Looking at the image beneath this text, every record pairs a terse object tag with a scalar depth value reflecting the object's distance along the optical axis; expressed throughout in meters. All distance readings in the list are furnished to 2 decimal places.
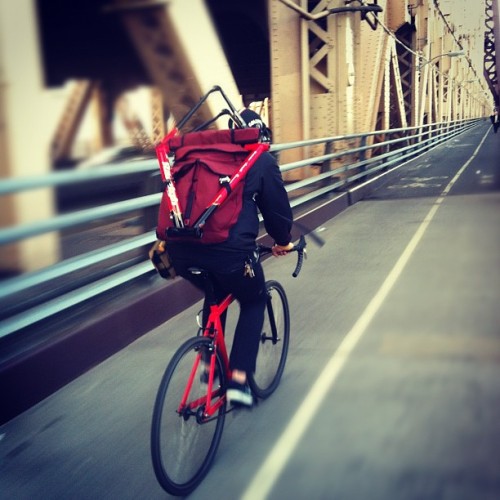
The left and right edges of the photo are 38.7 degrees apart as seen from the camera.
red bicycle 3.15
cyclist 3.52
